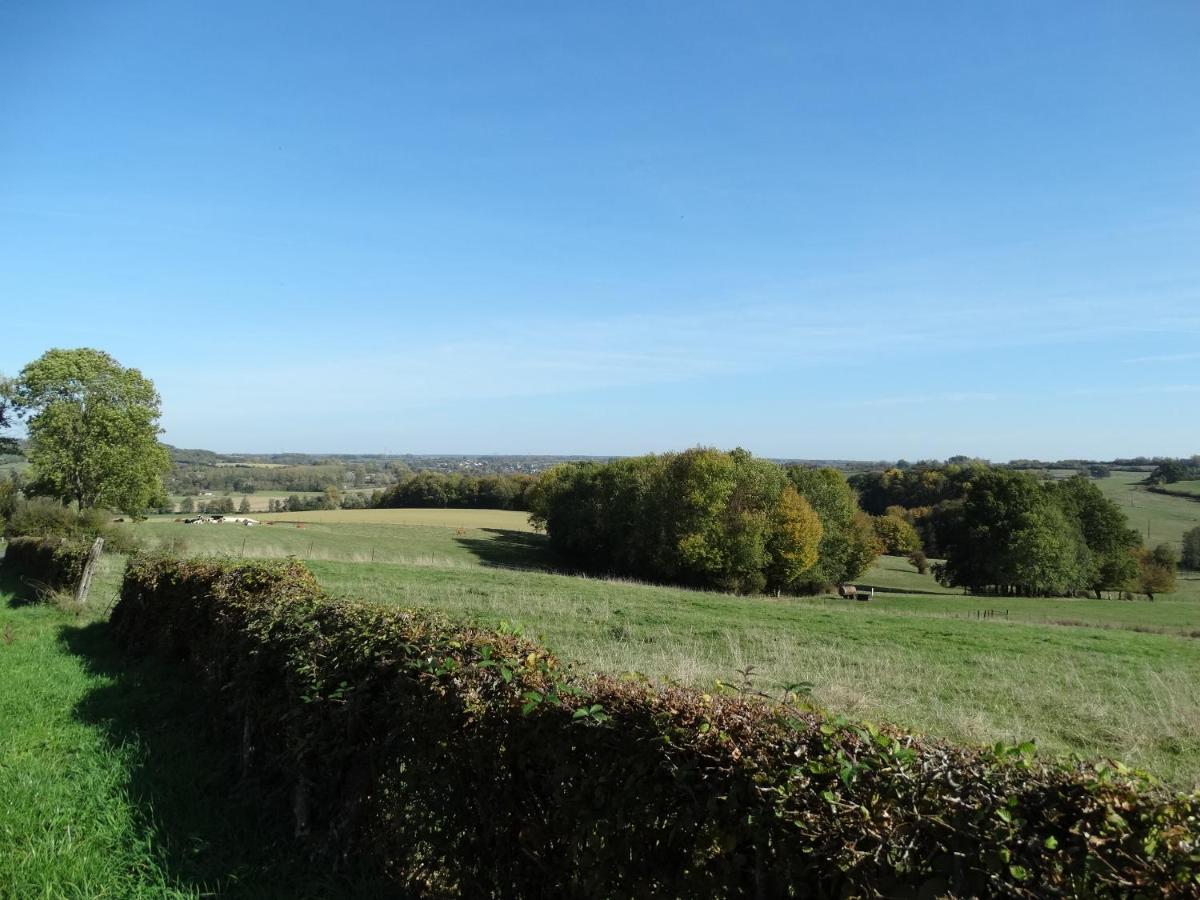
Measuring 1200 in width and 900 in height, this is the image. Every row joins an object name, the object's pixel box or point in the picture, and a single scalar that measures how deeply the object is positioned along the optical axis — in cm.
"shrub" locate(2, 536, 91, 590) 1625
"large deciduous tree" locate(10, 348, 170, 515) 3591
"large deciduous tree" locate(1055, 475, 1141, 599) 5688
